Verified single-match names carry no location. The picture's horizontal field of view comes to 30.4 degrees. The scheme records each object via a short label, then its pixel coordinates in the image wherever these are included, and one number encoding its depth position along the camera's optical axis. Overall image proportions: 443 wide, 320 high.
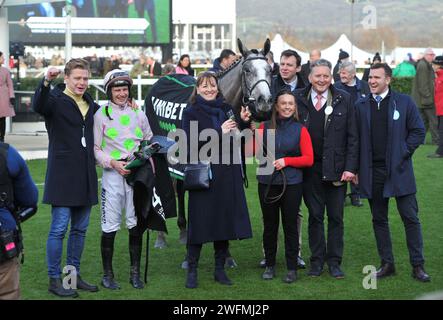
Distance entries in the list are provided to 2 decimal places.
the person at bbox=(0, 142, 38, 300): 4.75
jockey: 6.84
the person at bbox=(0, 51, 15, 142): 15.85
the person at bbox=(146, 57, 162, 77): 25.07
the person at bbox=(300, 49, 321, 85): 11.27
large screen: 47.38
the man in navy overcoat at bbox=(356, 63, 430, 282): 7.07
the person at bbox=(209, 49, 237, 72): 11.34
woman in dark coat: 7.00
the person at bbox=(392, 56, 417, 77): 24.10
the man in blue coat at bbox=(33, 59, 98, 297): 6.68
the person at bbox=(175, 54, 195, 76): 19.42
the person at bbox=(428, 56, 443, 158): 15.76
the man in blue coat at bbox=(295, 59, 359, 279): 7.22
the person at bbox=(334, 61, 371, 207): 10.51
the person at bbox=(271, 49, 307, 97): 8.02
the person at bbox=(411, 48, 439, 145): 17.52
